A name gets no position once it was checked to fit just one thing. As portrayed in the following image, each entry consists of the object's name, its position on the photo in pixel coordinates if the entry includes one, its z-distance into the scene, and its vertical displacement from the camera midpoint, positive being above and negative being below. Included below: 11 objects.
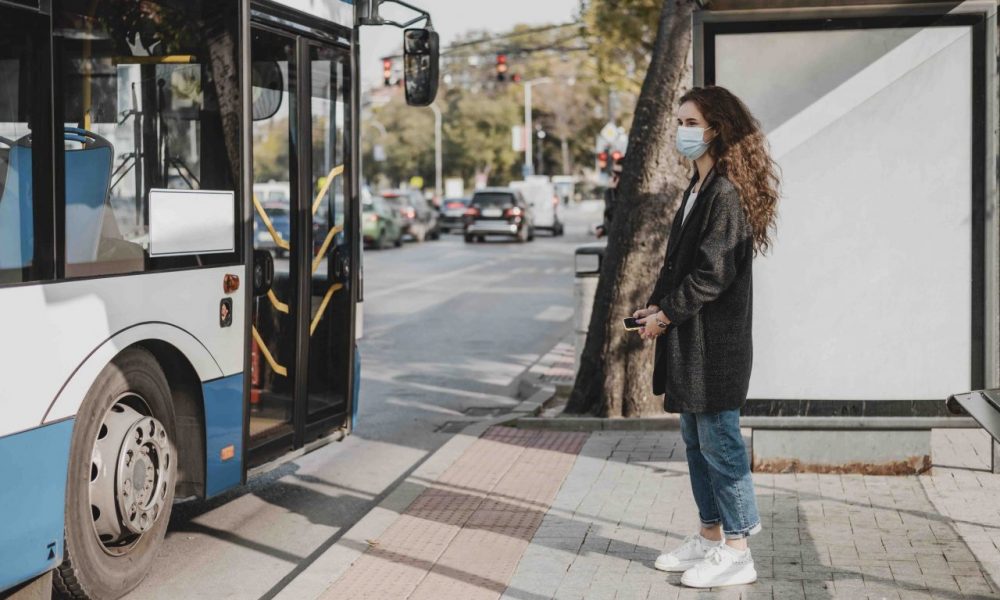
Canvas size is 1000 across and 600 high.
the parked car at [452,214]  55.56 +0.02
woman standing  5.40 -0.33
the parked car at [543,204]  52.91 +0.34
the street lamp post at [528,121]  97.88 +6.56
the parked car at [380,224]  38.59 -0.23
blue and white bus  4.90 -0.17
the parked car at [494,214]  44.44 +0.00
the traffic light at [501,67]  45.16 +4.64
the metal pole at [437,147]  98.38 +4.59
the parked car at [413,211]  44.00 +0.12
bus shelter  7.34 +0.03
